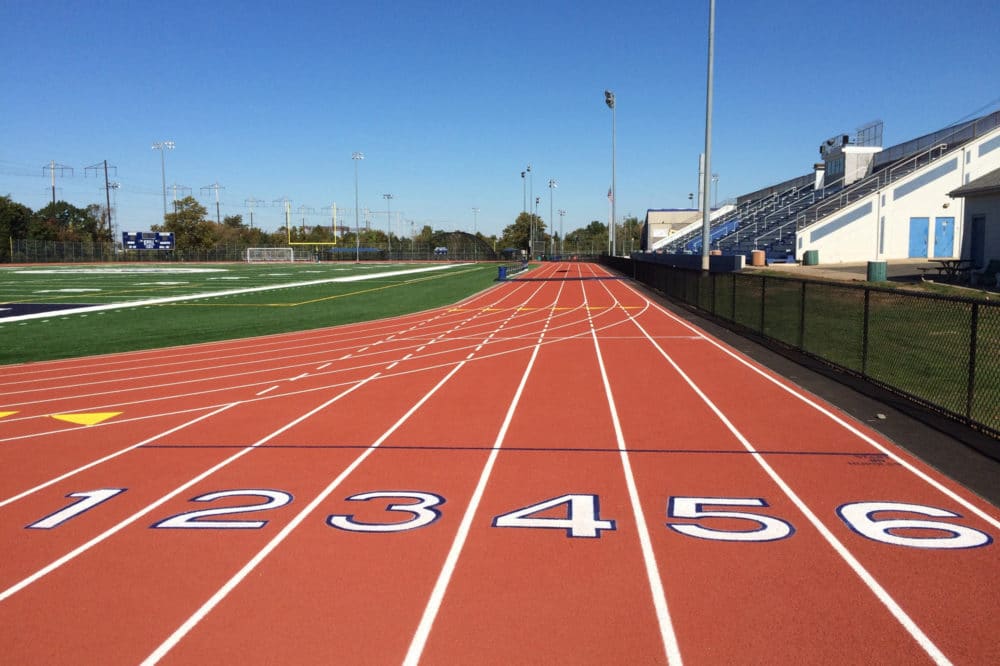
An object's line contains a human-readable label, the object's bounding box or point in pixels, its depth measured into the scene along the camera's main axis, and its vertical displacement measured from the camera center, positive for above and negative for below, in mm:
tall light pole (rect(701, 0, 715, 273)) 23984 +5287
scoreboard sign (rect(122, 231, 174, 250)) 97938 +3480
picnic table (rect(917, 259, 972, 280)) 27047 +3
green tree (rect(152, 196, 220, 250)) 115250 +6371
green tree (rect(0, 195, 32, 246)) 93500 +6098
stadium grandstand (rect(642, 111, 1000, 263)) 40688 +3355
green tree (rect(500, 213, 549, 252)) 139500 +6704
